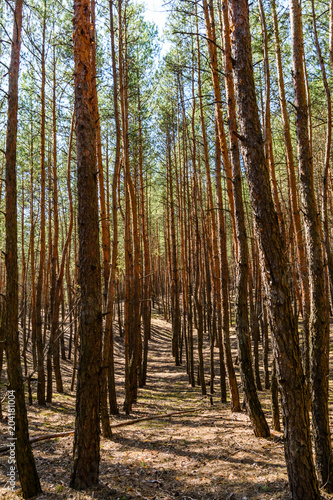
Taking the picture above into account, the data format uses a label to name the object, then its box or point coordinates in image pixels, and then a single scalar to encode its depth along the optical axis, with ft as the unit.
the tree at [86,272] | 12.27
